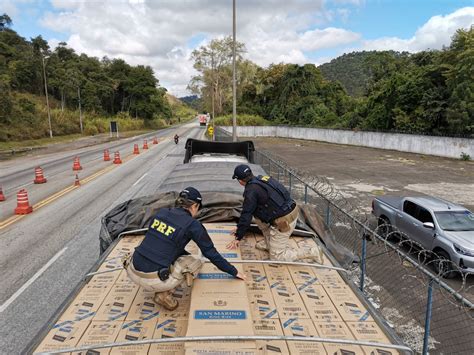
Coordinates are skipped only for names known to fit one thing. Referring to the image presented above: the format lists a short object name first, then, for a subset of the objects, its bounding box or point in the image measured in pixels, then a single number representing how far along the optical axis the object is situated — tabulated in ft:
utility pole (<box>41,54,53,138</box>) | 146.82
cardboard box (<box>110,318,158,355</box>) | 10.76
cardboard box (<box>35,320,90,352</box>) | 11.04
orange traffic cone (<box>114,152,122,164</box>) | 84.05
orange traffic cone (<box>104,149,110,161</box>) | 89.94
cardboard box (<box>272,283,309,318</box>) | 13.04
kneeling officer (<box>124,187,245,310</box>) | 13.15
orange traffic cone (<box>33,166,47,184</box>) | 60.18
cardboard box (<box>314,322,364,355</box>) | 10.91
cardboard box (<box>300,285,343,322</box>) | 12.90
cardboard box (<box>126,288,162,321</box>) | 12.84
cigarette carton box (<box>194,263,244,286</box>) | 14.39
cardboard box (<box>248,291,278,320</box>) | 12.80
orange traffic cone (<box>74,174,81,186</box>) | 57.46
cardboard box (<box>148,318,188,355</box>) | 10.68
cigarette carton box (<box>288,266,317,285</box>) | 15.64
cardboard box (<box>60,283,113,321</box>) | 12.77
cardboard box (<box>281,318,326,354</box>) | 10.84
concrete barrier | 97.80
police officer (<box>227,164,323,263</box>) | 17.44
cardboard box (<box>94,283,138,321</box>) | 12.85
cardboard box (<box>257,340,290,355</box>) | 10.69
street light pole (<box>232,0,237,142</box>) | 73.41
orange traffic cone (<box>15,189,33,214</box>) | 41.37
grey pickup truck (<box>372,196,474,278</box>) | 27.53
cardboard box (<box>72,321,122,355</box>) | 11.21
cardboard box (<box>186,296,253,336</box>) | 11.10
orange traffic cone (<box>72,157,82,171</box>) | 73.41
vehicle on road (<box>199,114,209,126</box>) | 284.49
